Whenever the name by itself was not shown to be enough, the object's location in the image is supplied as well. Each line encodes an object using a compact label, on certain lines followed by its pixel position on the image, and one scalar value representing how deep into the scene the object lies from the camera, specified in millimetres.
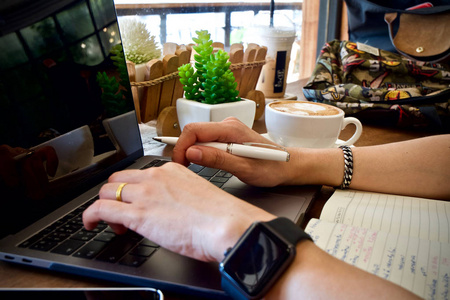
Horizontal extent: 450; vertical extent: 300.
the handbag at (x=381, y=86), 967
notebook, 401
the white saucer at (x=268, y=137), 809
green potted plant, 775
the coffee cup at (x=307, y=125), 729
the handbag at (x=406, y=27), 1196
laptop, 392
